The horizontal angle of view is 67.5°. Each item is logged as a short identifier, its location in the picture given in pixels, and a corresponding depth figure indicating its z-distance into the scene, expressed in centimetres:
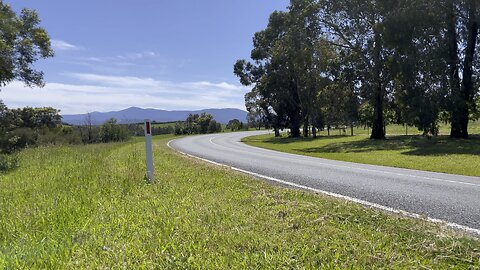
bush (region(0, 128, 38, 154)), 2904
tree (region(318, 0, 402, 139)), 3162
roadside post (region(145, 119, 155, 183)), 796
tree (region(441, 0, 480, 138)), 2544
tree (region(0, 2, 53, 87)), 1606
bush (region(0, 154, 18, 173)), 1350
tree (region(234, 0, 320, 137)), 3594
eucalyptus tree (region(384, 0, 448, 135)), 2505
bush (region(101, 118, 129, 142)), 4850
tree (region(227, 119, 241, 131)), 9881
